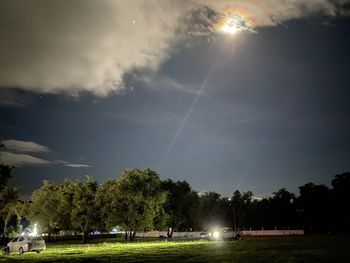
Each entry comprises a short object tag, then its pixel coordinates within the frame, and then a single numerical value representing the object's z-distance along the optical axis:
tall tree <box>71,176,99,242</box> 87.25
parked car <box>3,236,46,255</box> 47.59
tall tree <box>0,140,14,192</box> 41.66
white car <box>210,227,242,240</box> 74.19
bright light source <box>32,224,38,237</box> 104.44
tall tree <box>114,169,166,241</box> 79.06
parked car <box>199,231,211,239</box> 83.25
